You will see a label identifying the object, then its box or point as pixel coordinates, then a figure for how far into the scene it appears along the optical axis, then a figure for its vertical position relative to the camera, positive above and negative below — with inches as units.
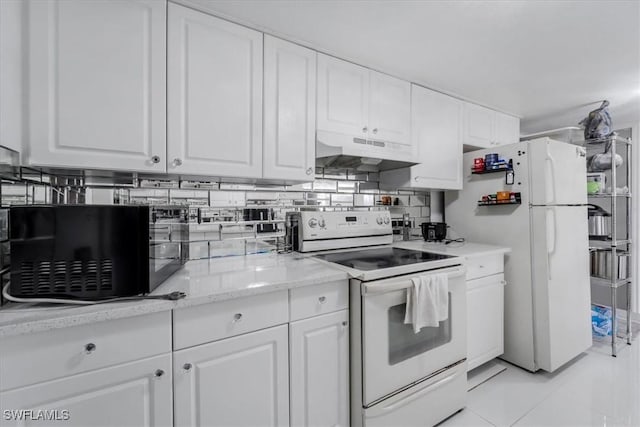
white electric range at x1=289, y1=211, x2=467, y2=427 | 53.2 -26.8
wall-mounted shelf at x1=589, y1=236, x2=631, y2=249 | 97.2 -10.2
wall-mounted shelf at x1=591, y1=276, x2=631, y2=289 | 95.6 -23.9
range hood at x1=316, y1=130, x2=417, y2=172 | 68.2 +16.4
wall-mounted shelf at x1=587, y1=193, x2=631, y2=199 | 98.1 +7.1
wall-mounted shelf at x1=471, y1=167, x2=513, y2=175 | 85.7 +14.4
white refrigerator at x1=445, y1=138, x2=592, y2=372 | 79.0 -10.5
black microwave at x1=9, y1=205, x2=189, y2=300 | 36.0 -4.8
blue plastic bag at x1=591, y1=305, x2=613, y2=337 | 101.7 -40.5
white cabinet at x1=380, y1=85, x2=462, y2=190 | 86.6 +23.5
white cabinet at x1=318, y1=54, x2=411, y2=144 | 69.9 +31.2
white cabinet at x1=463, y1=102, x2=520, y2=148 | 98.5 +33.4
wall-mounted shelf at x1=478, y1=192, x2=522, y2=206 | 83.4 +4.2
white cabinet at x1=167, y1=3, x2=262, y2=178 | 52.9 +24.5
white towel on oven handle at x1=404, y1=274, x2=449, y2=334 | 56.7 -18.4
